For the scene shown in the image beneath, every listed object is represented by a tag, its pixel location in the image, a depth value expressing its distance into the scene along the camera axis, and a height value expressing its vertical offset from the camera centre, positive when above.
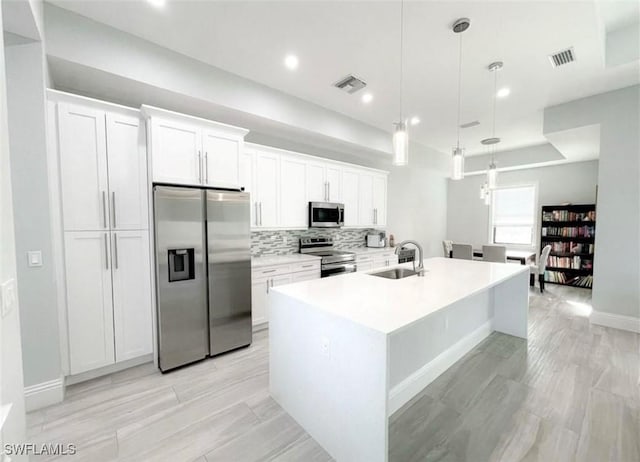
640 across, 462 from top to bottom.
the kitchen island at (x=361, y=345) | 1.38 -0.86
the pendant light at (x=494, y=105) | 2.91 +1.68
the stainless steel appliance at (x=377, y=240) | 5.31 -0.41
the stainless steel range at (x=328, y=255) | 3.99 -0.56
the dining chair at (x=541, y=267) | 5.17 -0.93
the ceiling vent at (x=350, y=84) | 3.17 +1.67
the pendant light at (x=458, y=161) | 2.68 +0.59
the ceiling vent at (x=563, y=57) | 2.71 +1.71
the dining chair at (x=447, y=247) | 6.39 -0.67
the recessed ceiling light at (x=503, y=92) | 3.46 +1.70
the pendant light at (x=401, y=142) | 2.03 +0.60
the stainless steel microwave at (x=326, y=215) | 4.17 +0.08
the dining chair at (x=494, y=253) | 4.93 -0.64
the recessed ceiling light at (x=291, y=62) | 2.77 +1.69
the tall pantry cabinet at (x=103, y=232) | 2.25 -0.11
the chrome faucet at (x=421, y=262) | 2.45 -0.41
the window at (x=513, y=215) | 6.52 +0.12
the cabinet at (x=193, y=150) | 2.51 +0.72
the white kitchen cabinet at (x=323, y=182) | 4.20 +0.63
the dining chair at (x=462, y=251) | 5.22 -0.63
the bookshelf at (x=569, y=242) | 5.52 -0.48
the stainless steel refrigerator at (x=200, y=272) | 2.52 -0.55
